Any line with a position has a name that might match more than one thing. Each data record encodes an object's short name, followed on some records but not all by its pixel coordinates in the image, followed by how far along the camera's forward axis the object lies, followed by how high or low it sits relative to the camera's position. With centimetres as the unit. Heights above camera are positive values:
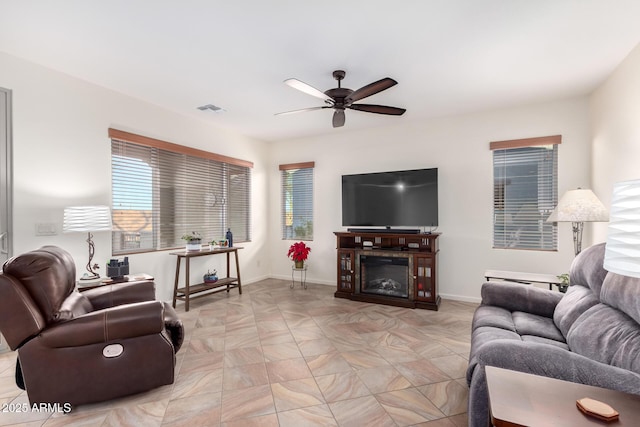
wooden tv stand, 395 -65
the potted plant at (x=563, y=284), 303 -72
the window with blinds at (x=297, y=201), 544 +22
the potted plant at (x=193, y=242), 404 -38
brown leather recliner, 175 -76
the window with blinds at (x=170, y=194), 357 +27
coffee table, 92 -62
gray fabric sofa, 127 -64
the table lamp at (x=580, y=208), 270 +2
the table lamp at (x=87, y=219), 275 -4
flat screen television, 423 +19
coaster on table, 91 -60
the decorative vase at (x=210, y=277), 430 -90
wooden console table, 384 -96
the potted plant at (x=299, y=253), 500 -65
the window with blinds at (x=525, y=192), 380 +24
